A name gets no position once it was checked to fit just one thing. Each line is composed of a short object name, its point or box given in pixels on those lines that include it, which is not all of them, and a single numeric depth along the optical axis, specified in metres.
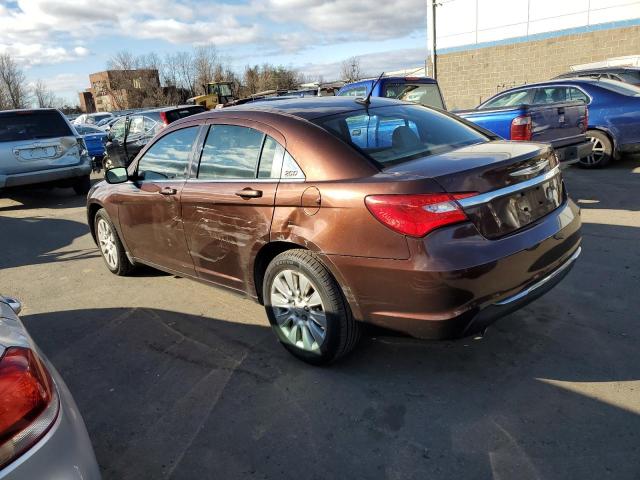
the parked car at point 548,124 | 6.56
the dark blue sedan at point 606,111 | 8.43
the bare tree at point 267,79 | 52.25
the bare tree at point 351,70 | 46.42
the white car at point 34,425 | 1.51
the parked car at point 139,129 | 12.62
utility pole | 22.95
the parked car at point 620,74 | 11.45
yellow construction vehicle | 33.25
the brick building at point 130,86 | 54.38
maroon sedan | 2.63
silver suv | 9.16
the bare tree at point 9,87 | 52.16
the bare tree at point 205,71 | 56.18
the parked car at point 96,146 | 15.41
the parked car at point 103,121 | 27.27
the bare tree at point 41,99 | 63.22
